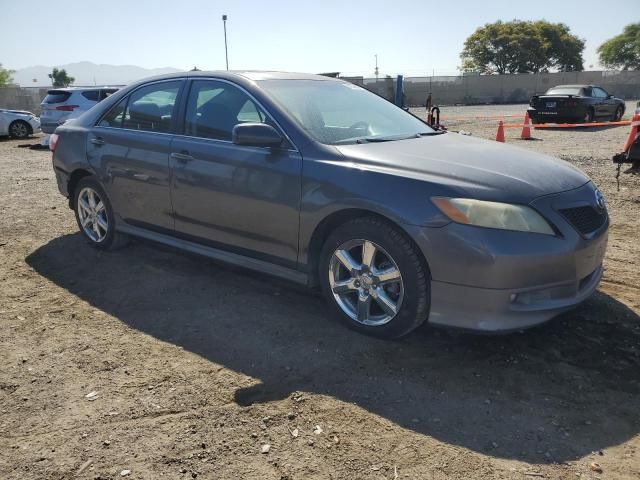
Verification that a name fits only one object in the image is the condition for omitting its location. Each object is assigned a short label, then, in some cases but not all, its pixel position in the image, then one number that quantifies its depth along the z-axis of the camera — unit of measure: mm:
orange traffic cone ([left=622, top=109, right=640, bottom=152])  8195
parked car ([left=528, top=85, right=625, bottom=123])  18156
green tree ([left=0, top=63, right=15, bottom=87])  68500
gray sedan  3074
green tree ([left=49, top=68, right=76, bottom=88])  79125
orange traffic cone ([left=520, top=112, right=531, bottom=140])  14938
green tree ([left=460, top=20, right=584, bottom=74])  69312
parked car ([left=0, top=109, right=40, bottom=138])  18562
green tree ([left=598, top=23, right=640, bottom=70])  85150
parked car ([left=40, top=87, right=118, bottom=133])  15383
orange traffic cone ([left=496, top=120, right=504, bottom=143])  13693
